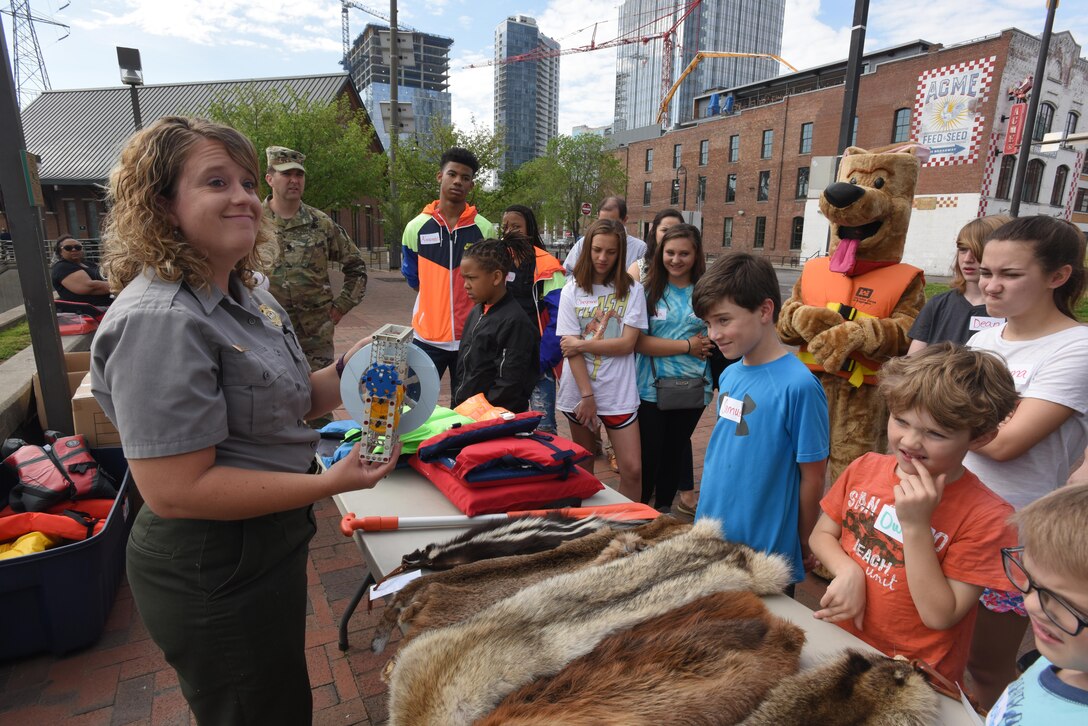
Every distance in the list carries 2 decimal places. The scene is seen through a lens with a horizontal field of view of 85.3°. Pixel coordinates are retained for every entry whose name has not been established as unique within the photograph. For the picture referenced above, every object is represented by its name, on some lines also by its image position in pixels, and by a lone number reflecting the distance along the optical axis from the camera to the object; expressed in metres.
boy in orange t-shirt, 1.40
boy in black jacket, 3.04
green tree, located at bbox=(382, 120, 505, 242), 19.75
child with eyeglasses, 0.88
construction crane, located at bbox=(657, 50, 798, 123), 68.28
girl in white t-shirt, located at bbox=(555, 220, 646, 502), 3.42
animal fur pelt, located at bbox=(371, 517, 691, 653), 1.38
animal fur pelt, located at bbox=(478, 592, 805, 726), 1.02
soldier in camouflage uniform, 4.21
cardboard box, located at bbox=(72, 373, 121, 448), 3.38
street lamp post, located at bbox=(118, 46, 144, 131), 8.79
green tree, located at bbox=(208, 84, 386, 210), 15.60
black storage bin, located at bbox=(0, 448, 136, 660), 2.38
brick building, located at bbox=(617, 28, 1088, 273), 28.97
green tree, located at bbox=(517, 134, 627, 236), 38.38
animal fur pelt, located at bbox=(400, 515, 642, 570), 1.65
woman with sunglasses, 7.41
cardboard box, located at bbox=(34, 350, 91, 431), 3.85
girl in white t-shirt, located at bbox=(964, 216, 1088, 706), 1.91
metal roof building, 28.64
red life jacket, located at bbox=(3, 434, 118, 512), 2.75
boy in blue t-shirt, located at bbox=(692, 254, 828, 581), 1.98
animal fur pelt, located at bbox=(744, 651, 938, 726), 1.06
